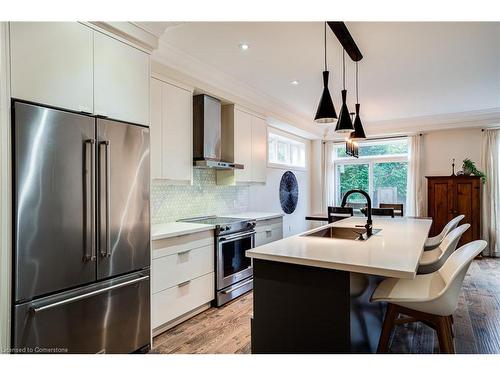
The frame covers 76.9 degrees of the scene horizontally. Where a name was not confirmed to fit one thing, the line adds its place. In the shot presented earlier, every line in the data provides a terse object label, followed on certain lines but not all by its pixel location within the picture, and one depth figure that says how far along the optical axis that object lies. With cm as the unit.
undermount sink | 283
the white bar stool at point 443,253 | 229
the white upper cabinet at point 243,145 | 411
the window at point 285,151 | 593
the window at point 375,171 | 675
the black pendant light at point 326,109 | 260
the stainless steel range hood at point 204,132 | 354
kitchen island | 168
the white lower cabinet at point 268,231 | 407
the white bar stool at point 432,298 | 171
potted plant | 565
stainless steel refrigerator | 167
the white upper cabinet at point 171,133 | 301
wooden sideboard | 556
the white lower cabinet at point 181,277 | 265
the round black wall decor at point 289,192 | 619
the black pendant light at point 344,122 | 308
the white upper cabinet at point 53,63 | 166
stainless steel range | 334
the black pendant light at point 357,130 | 386
